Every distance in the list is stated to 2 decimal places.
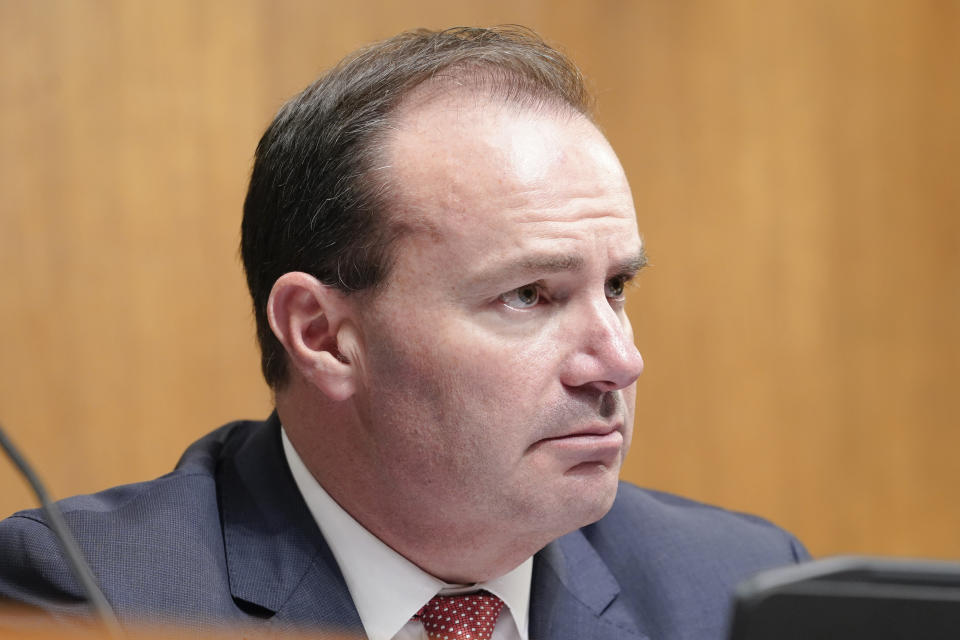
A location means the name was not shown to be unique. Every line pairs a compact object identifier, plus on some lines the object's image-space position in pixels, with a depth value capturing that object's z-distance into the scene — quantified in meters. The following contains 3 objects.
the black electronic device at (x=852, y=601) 2.49
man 3.02
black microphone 2.84
